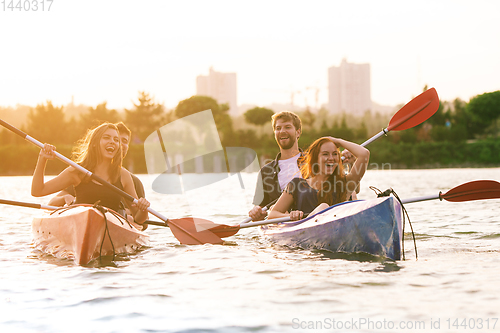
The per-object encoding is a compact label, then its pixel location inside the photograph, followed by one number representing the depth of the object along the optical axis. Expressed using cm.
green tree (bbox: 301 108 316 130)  7331
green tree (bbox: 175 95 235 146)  7106
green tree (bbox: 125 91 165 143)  7719
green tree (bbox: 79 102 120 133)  7112
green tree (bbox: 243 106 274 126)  7412
